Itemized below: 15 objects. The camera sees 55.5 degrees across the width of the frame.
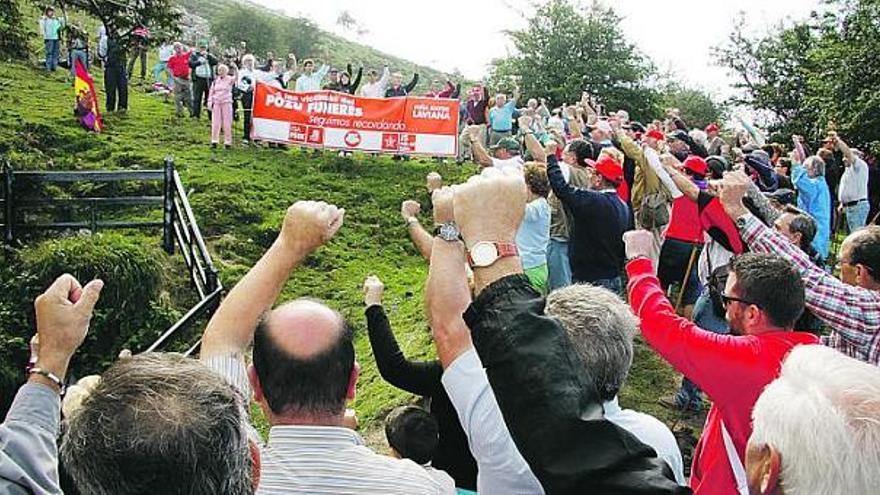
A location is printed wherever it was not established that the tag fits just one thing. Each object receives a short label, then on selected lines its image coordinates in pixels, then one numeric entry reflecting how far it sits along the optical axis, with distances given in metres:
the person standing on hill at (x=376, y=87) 18.59
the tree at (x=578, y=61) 31.47
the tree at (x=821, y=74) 18.73
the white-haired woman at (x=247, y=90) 16.49
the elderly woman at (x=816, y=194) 9.95
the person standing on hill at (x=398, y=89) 19.05
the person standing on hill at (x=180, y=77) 18.09
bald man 2.18
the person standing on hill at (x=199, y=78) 18.08
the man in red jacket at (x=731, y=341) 2.98
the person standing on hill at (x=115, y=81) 16.59
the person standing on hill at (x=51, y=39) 20.11
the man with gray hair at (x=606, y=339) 2.62
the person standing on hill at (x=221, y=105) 15.39
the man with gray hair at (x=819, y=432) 1.64
